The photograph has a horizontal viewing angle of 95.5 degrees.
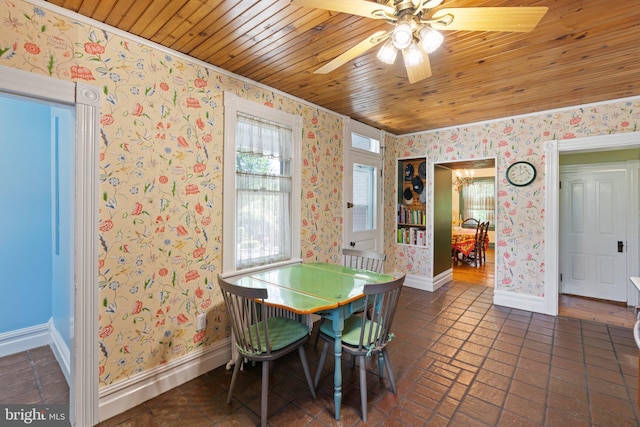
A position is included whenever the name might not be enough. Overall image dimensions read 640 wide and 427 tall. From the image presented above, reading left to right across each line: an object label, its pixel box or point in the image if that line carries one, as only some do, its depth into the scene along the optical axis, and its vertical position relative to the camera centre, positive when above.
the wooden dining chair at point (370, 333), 1.82 -0.85
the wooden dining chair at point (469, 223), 8.15 -0.32
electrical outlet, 2.35 -0.89
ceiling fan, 1.25 +0.89
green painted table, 1.87 -0.57
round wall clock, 3.70 +0.51
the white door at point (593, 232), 4.00 -0.28
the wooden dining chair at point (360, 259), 2.91 -0.53
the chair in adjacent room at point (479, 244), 6.25 -0.68
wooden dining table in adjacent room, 6.10 -0.63
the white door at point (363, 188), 3.83 +0.34
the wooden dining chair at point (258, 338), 1.76 -0.86
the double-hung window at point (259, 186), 2.53 +0.25
